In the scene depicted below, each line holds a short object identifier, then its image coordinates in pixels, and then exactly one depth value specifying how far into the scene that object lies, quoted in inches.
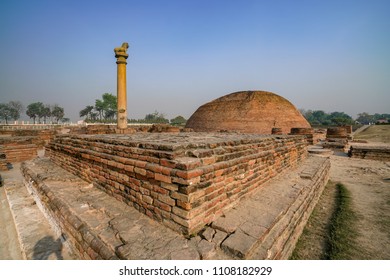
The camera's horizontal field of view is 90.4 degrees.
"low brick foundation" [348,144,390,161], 330.0
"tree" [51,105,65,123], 2541.8
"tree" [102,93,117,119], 2357.3
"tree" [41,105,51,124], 2491.4
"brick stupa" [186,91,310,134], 825.5
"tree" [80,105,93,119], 2639.0
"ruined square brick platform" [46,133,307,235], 66.1
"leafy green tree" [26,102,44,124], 2442.2
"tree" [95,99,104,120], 2367.1
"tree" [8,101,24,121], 2433.6
